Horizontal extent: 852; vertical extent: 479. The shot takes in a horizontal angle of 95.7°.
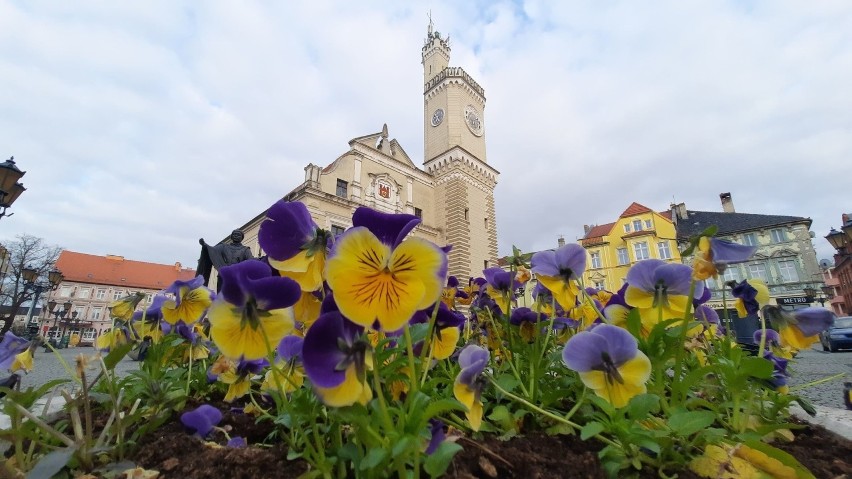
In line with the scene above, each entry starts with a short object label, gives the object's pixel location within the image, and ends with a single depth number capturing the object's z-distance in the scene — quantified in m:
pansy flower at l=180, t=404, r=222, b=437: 0.22
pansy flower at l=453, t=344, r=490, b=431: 0.17
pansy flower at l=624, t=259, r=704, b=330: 0.22
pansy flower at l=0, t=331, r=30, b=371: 0.26
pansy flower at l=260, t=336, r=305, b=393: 0.21
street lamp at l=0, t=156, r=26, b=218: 3.64
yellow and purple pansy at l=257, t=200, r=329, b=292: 0.17
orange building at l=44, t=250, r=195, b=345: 22.68
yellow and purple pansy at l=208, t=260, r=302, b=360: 0.15
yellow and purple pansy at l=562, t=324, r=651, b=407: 0.18
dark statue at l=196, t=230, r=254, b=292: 3.18
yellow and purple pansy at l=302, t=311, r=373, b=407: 0.13
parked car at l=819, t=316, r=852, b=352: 6.11
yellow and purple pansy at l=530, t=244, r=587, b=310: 0.25
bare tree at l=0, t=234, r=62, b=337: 15.85
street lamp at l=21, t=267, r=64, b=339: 7.09
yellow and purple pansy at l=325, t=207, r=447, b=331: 0.13
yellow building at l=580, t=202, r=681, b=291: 15.28
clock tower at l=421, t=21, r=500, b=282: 13.70
